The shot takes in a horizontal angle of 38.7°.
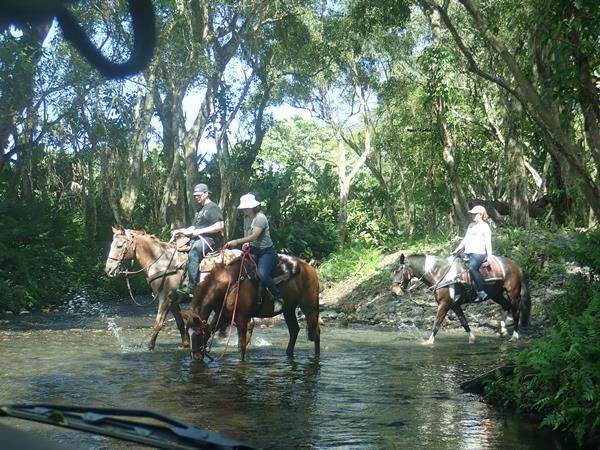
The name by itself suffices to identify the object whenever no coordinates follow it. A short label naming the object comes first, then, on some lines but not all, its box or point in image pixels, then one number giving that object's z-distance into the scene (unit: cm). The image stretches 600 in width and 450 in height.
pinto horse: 1678
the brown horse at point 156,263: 1487
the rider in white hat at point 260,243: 1313
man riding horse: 1429
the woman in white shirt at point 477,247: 1677
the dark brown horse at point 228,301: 1291
